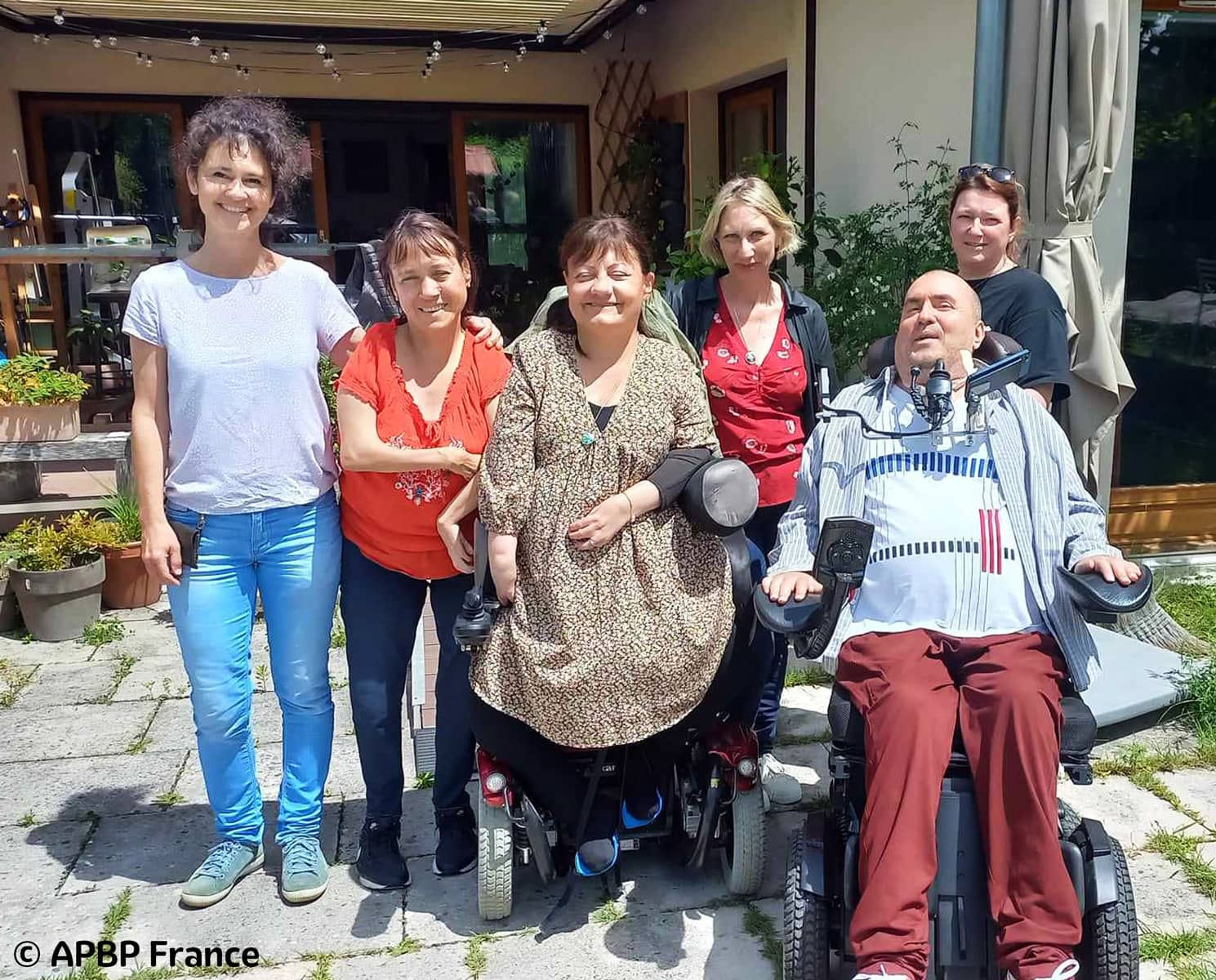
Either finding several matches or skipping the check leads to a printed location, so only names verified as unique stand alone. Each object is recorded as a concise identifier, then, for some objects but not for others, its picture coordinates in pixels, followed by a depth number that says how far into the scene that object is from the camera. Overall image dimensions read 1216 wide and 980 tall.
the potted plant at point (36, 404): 4.68
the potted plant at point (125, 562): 4.58
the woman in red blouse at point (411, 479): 2.34
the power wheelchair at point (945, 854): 1.92
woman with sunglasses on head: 2.70
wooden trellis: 7.97
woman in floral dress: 2.23
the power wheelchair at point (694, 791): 2.25
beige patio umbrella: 3.48
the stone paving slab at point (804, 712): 3.42
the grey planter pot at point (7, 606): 4.46
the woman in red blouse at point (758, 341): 2.77
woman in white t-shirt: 2.30
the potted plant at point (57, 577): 4.31
